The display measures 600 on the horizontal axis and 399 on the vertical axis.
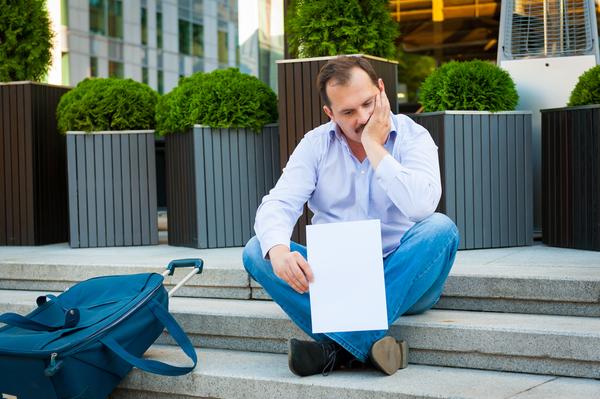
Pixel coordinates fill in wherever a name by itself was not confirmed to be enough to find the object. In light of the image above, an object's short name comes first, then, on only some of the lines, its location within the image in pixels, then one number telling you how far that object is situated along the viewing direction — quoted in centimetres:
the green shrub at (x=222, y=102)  514
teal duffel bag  285
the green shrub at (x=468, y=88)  469
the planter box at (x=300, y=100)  479
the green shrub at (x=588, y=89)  443
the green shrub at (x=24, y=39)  578
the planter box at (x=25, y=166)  573
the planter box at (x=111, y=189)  553
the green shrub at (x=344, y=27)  475
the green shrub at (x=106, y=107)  551
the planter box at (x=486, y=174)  466
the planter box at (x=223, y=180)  517
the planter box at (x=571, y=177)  441
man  282
